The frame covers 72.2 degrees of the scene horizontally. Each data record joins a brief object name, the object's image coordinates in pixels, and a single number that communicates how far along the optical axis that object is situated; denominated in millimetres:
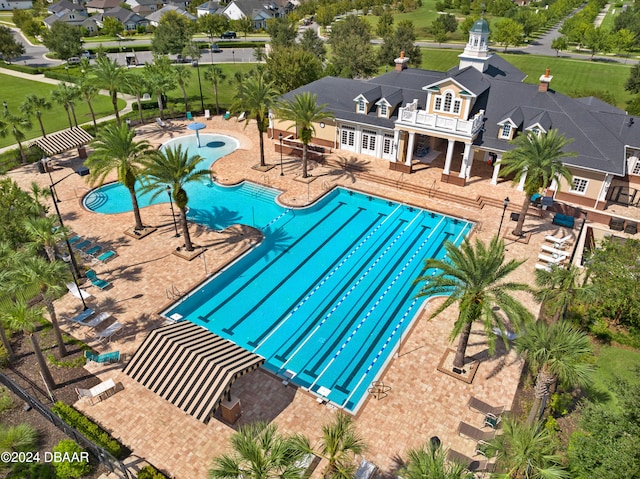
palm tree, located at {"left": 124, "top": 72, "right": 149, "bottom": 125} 52750
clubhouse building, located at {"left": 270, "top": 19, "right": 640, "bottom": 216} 38625
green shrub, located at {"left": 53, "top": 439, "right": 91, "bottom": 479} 17859
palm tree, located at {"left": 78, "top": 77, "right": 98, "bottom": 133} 50219
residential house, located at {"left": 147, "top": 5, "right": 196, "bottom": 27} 136238
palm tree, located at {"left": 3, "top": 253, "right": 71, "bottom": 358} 20531
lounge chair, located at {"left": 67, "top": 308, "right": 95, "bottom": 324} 26219
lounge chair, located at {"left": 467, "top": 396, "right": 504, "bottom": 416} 20922
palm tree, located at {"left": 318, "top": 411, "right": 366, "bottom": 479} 15566
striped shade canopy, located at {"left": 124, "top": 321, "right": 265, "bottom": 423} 19891
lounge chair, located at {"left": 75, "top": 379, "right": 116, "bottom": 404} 21484
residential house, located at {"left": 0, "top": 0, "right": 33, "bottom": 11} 170500
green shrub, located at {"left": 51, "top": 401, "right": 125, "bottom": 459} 19188
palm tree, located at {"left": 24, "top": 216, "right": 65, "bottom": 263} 24469
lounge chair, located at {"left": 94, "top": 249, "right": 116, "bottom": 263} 31986
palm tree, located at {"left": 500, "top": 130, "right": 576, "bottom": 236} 30766
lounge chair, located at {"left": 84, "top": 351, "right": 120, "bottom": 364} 23391
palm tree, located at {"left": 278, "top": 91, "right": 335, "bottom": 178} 39812
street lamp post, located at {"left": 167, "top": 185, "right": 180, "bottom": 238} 34856
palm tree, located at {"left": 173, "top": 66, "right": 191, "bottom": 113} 55969
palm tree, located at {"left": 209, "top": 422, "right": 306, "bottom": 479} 14359
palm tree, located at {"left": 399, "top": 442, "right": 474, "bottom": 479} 14175
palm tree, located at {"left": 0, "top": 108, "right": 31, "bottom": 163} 40969
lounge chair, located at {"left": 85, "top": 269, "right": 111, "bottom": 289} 29406
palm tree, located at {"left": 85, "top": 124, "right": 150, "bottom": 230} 31141
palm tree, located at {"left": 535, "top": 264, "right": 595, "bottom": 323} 23375
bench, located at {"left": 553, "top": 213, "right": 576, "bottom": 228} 36378
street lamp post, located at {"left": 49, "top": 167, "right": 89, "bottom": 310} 26489
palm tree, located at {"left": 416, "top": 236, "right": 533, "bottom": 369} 20125
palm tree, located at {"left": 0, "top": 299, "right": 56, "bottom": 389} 19438
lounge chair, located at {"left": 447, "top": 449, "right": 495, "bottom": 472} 18469
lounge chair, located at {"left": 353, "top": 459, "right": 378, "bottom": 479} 18125
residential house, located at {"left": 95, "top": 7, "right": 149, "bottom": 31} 131125
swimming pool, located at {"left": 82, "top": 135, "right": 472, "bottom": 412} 25125
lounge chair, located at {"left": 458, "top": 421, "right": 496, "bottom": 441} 19703
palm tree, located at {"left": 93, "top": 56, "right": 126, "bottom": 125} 48109
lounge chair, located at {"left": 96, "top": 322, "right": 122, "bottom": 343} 25234
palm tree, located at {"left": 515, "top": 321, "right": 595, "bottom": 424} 17844
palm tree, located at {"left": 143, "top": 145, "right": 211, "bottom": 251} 29859
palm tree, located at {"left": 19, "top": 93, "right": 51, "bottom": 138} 45062
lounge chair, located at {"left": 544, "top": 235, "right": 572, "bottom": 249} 33156
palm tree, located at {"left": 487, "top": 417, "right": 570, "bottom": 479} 15359
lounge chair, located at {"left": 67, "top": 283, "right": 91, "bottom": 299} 28312
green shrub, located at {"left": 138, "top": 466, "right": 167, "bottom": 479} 17844
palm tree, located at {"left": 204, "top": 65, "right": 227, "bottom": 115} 57397
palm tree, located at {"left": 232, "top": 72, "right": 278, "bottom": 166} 41125
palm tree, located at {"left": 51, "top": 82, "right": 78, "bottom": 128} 48000
